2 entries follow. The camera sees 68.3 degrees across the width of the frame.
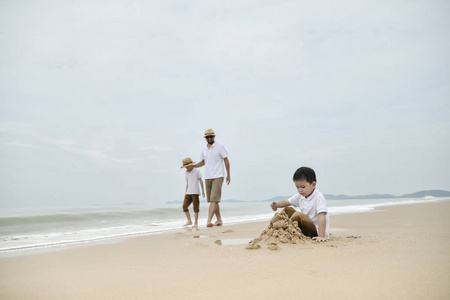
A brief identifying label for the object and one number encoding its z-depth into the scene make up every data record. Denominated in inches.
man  284.2
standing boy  308.5
